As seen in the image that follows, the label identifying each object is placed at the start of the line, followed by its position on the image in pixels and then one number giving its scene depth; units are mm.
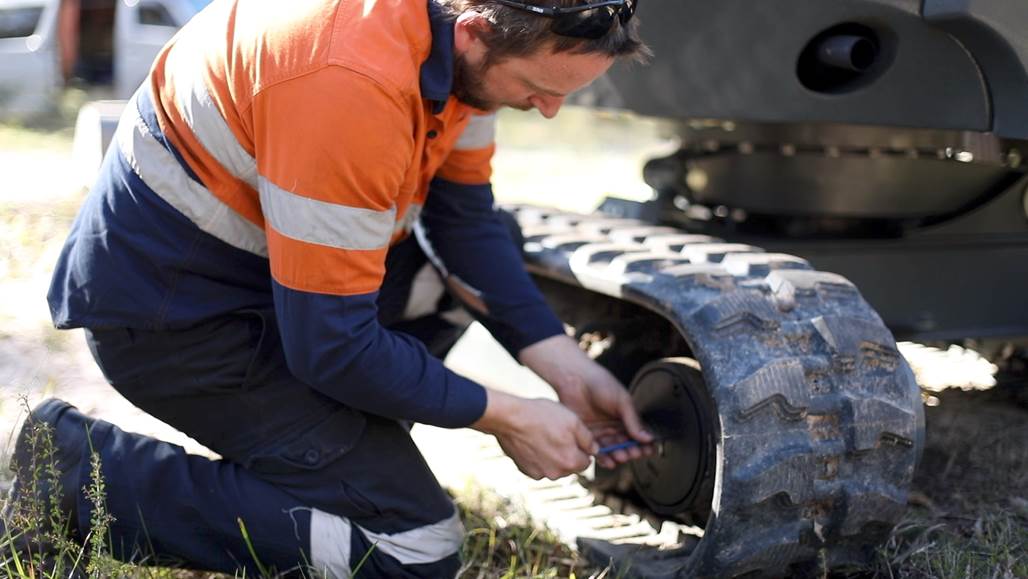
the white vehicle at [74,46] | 9273
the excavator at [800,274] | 1983
